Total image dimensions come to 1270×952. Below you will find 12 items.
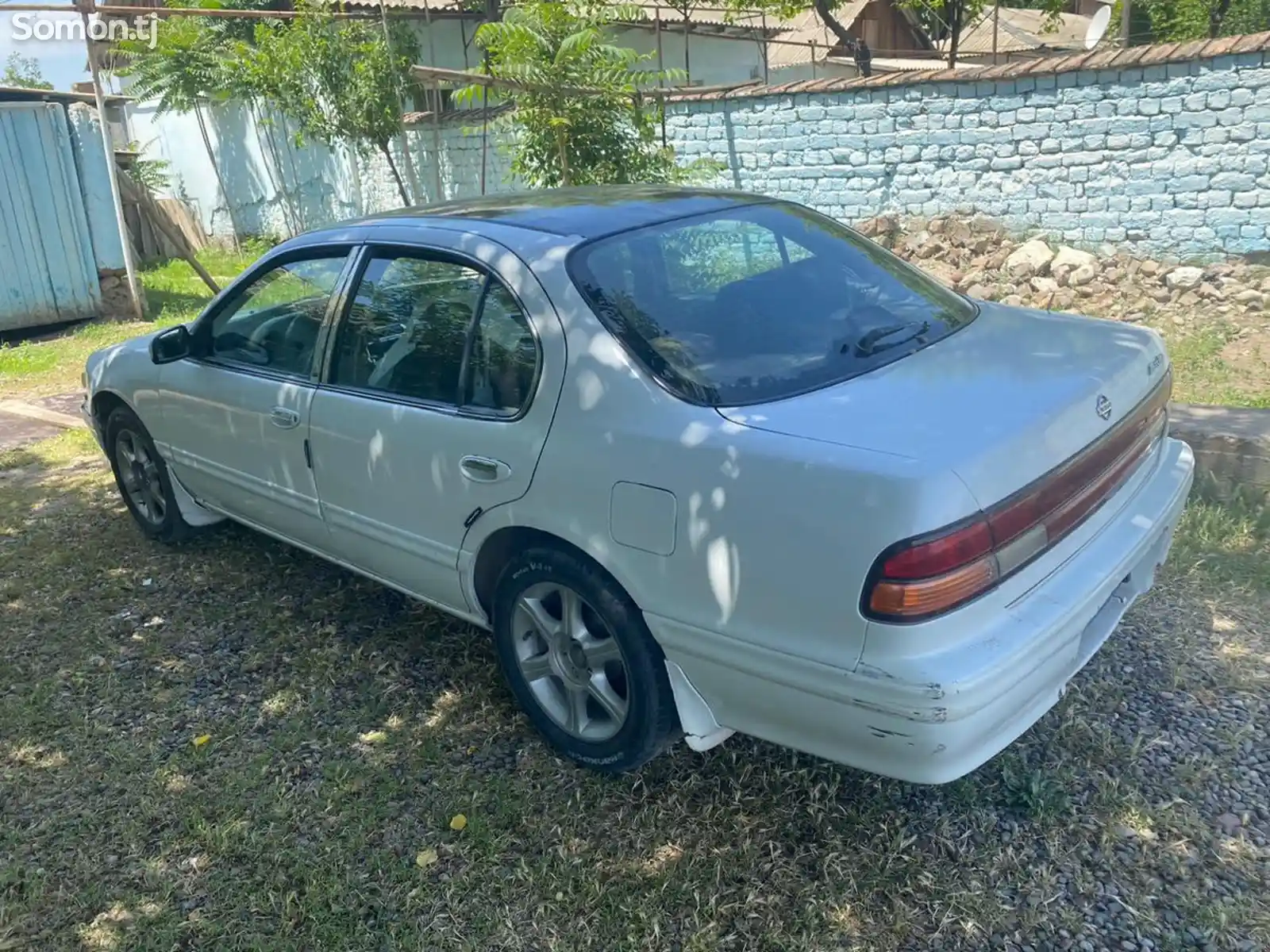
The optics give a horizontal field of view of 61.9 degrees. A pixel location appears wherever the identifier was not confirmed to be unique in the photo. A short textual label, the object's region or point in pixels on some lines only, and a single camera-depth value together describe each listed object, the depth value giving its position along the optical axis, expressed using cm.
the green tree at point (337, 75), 1082
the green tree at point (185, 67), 1403
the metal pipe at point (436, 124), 939
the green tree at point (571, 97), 743
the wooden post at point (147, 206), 1390
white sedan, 237
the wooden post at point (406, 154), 1008
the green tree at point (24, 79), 3003
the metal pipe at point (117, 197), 996
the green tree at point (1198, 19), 1948
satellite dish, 2668
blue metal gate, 1038
